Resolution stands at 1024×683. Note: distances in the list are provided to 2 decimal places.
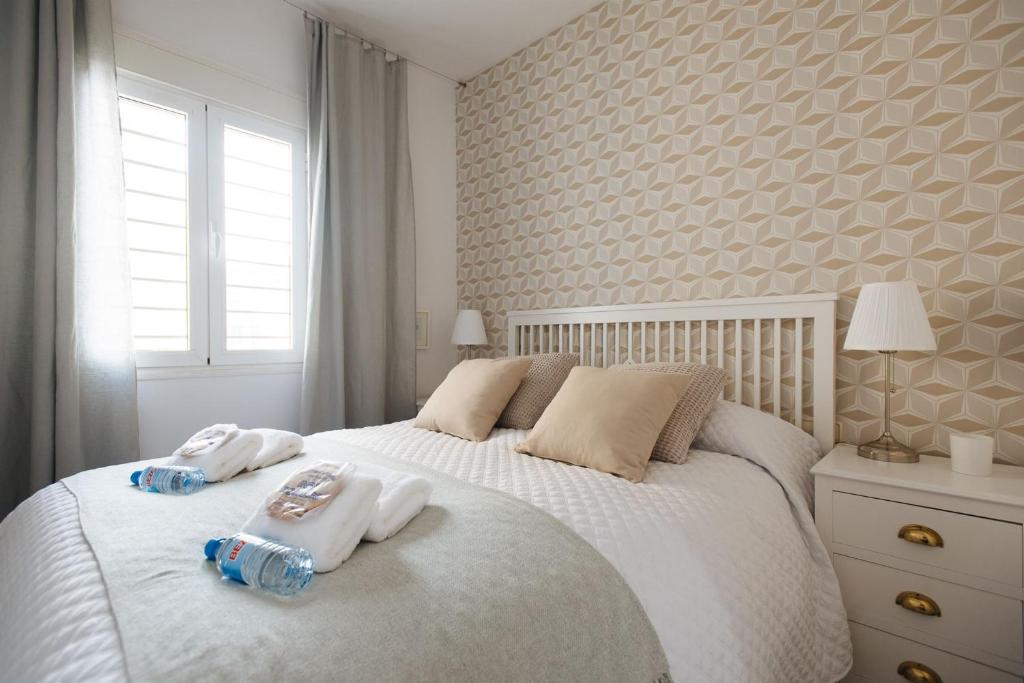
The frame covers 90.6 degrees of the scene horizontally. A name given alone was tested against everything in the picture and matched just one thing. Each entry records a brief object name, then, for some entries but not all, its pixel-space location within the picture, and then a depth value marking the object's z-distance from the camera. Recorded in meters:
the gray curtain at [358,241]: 2.65
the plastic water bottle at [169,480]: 1.18
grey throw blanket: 0.62
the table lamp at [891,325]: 1.46
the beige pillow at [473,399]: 1.96
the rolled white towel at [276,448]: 1.40
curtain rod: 2.59
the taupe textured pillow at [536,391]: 2.08
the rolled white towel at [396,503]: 0.94
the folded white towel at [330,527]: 0.83
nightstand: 1.22
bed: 0.75
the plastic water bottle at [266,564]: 0.75
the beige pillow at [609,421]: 1.45
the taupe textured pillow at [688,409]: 1.58
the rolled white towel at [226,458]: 1.28
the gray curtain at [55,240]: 1.85
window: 2.20
